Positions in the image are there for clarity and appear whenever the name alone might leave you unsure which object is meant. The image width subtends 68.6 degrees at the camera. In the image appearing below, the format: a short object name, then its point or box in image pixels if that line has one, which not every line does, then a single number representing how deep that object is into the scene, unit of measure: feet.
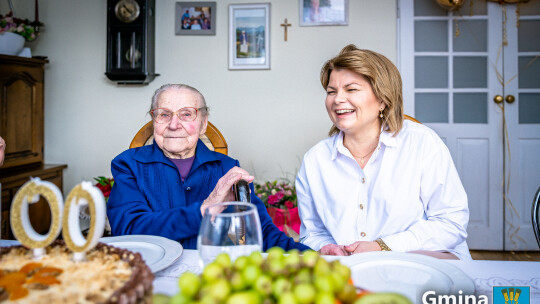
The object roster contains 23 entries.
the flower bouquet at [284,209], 8.27
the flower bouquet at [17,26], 9.57
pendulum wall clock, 10.32
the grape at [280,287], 1.59
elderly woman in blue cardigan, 3.98
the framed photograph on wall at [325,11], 10.63
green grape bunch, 1.55
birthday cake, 1.82
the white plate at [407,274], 2.31
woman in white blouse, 4.43
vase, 9.49
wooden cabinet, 9.33
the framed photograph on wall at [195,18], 10.84
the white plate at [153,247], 2.78
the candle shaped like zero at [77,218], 2.26
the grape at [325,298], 1.51
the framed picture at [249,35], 10.78
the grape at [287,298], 1.50
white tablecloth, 2.53
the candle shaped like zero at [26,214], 2.31
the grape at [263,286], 1.60
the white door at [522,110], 10.44
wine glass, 2.05
